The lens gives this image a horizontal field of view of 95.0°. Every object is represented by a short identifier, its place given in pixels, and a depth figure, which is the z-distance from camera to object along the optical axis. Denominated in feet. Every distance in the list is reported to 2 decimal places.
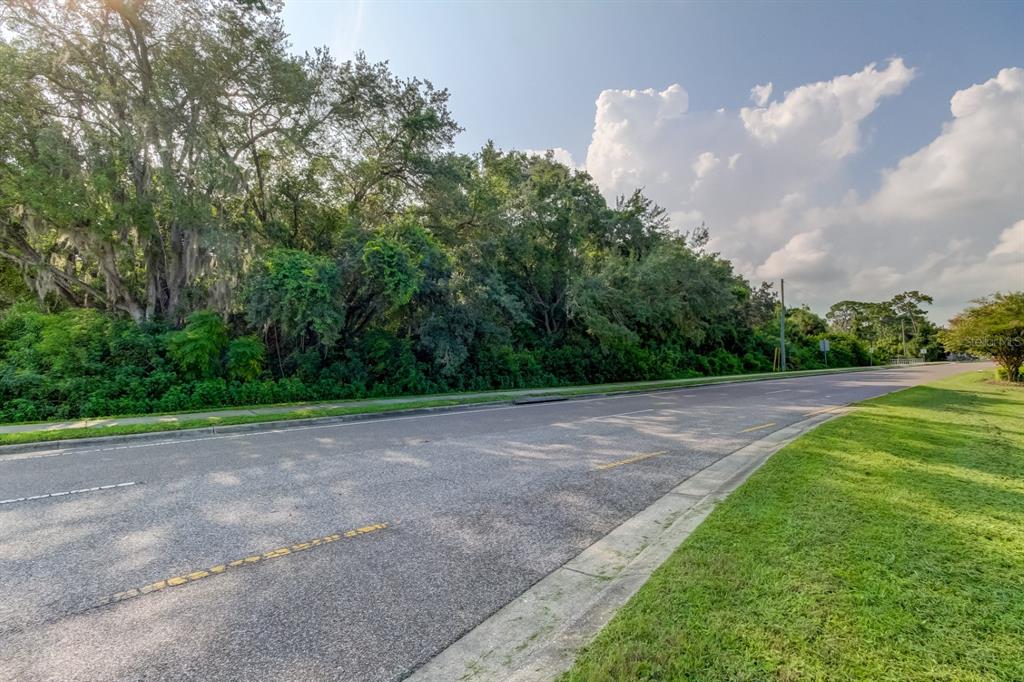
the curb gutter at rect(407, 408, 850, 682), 8.16
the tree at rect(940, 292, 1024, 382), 69.51
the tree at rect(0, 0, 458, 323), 40.81
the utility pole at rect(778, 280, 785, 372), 122.11
